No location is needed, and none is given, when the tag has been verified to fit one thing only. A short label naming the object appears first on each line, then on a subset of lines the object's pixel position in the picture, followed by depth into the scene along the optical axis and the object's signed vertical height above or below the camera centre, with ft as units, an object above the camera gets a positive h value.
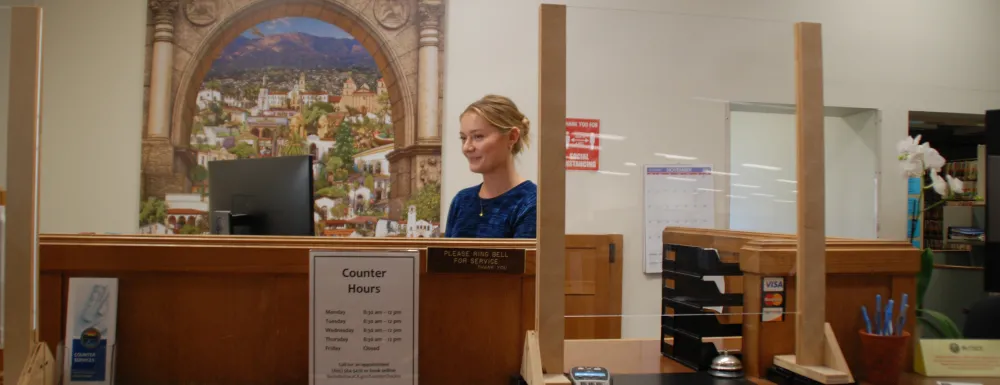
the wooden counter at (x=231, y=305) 3.50 -0.57
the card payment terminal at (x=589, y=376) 3.48 -0.91
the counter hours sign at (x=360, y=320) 3.35 -0.60
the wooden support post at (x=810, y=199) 4.00 +0.07
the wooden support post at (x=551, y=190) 3.44 +0.09
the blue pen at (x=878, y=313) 4.18 -0.66
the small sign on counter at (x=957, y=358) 4.27 -0.97
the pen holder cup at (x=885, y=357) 4.02 -0.91
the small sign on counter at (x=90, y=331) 3.37 -0.68
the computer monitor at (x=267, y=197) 4.90 +0.05
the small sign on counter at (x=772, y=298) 4.09 -0.56
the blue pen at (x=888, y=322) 4.14 -0.72
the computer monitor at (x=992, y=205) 4.50 +0.05
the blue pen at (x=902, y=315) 4.18 -0.67
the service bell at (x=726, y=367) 3.99 -0.98
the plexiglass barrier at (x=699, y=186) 3.81 +0.14
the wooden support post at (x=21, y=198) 3.14 +0.01
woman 6.30 +0.43
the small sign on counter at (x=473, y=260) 3.66 -0.31
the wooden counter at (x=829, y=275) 4.09 -0.42
